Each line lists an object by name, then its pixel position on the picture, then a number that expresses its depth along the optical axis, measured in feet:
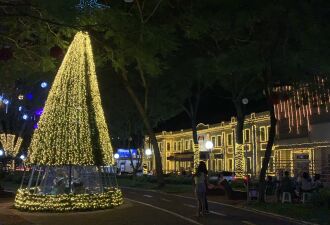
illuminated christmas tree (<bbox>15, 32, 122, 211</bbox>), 68.18
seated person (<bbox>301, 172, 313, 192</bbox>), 74.69
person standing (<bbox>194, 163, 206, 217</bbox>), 58.95
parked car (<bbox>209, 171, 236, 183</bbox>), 155.68
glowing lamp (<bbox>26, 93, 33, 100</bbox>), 161.00
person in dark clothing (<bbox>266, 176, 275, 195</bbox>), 97.26
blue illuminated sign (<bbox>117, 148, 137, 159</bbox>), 283.42
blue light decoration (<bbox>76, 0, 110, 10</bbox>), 57.77
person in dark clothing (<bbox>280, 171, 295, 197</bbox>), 74.84
